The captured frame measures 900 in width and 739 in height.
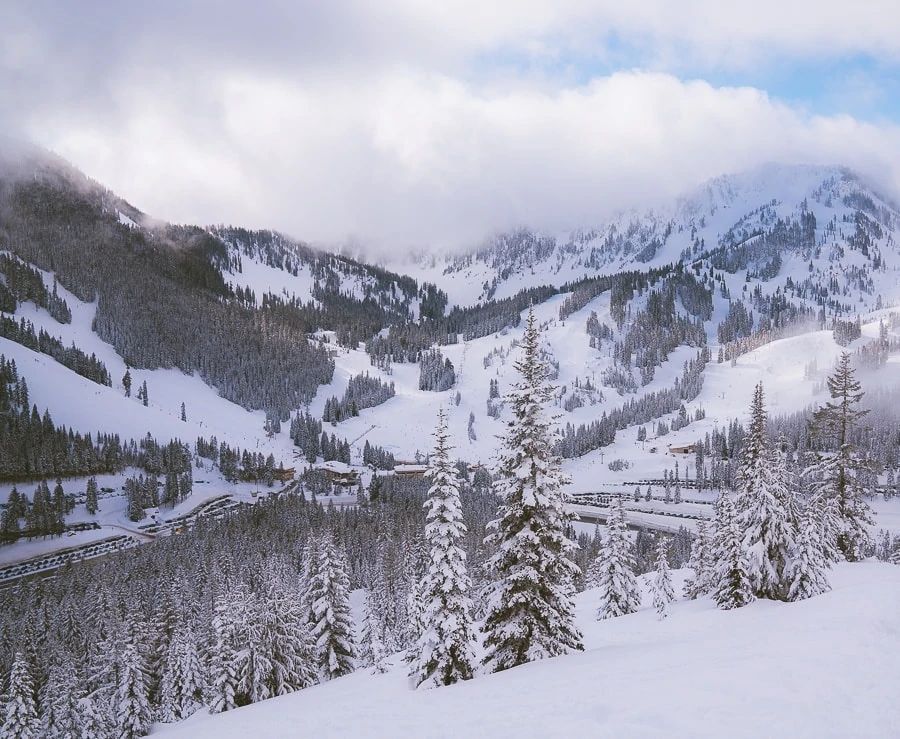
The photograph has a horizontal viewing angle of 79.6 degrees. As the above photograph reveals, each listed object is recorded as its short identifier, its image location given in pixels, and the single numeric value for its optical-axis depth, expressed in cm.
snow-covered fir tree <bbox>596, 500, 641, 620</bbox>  4272
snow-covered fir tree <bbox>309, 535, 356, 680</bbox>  4091
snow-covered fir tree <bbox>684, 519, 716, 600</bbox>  4019
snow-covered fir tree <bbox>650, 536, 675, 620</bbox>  4081
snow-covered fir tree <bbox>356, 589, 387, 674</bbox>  5134
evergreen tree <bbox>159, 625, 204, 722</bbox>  4609
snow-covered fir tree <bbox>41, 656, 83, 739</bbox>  4247
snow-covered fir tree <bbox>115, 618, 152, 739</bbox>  4250
